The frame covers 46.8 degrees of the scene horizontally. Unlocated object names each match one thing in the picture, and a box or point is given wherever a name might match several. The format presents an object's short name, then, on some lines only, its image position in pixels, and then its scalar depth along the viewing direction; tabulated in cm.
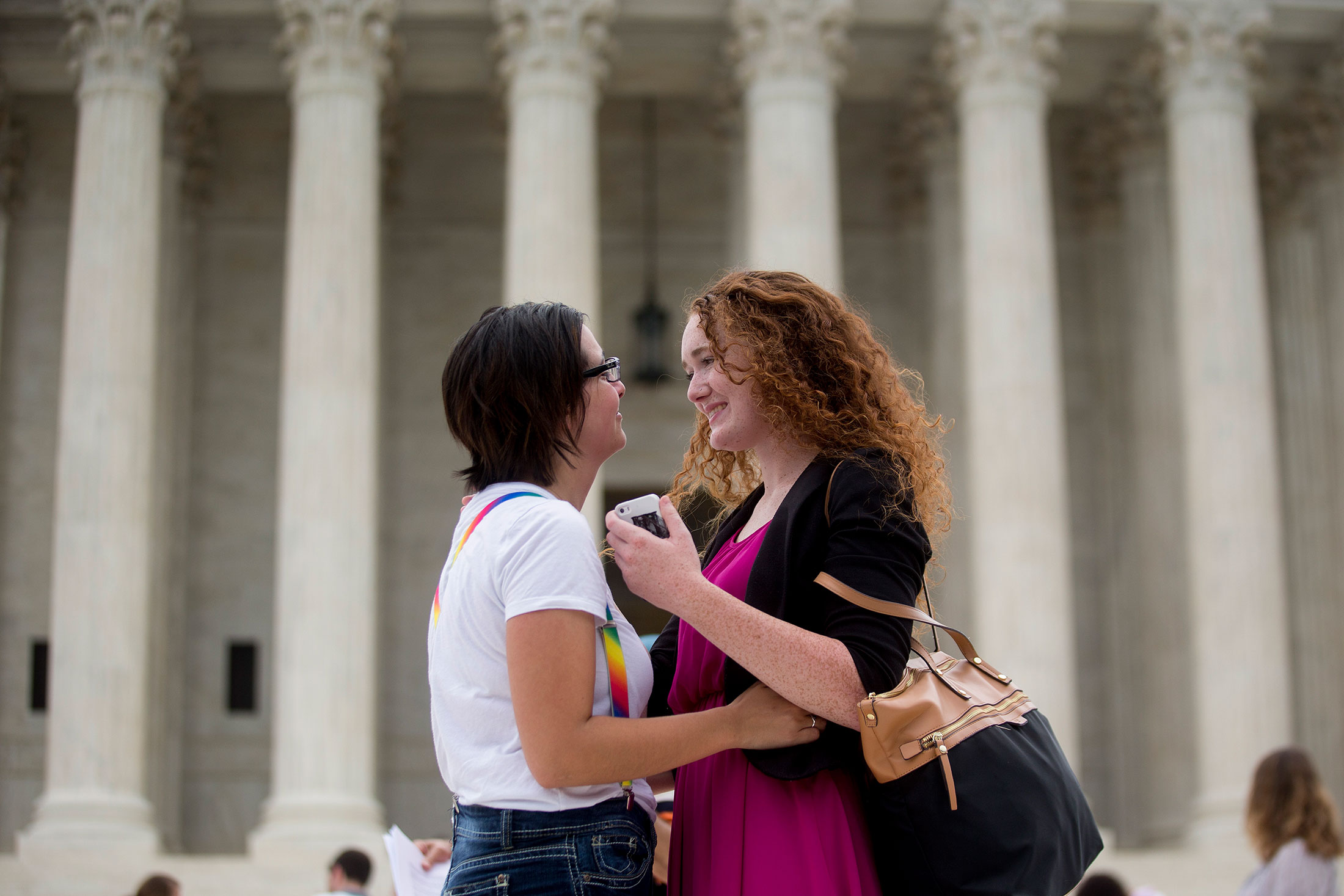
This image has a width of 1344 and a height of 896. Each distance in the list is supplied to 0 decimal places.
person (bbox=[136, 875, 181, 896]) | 1123
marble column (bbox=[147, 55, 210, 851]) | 2745
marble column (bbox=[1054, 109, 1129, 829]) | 3167
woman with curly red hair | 420
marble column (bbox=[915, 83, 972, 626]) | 2973
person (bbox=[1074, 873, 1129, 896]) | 1147
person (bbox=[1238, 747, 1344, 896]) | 952
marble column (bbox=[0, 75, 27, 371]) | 2981
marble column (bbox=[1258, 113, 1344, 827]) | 2956
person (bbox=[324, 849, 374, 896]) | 1298
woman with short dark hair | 407
